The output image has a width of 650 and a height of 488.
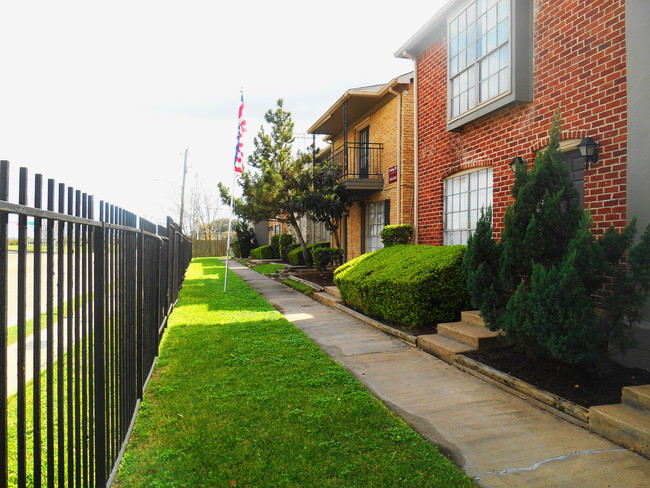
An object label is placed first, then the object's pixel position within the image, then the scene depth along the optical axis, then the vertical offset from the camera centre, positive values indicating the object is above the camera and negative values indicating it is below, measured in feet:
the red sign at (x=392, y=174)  40.04 +6.29
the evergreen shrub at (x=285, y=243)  78.64 +0.12
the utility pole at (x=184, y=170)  106.71 +18.44
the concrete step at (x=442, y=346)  17.66 -4.18
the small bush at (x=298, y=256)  62.39 -1.76
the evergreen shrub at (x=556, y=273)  12.67 -0.89
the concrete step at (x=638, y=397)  11.30 -3.93
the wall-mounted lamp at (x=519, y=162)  15.20 +2.80
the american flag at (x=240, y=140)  38.58 +8.92
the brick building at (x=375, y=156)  39.01 +8.58
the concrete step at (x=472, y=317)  20.18 -3.38
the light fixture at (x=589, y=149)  16.26 +3.47
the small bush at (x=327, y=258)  50.93 -1.61
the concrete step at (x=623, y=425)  10.23 -4.33
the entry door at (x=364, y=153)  46.68 +9.70
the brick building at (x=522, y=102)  15.16 +6.38
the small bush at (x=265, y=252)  89.61 -1.68
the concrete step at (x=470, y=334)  17.89 -3.75
